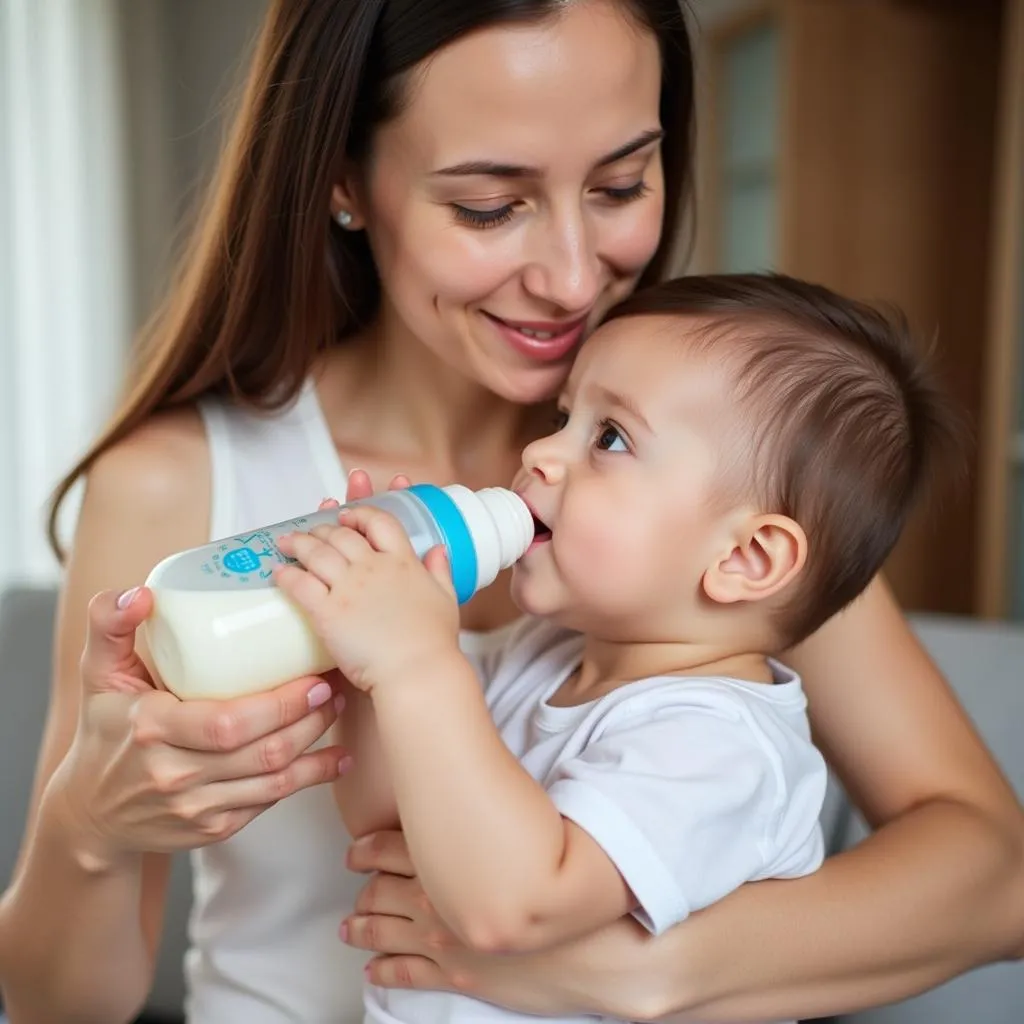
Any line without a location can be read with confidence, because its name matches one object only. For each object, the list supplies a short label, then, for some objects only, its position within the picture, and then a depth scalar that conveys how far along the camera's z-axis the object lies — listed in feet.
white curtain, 11.70
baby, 2.58
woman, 3.01
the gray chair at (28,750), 5.36
